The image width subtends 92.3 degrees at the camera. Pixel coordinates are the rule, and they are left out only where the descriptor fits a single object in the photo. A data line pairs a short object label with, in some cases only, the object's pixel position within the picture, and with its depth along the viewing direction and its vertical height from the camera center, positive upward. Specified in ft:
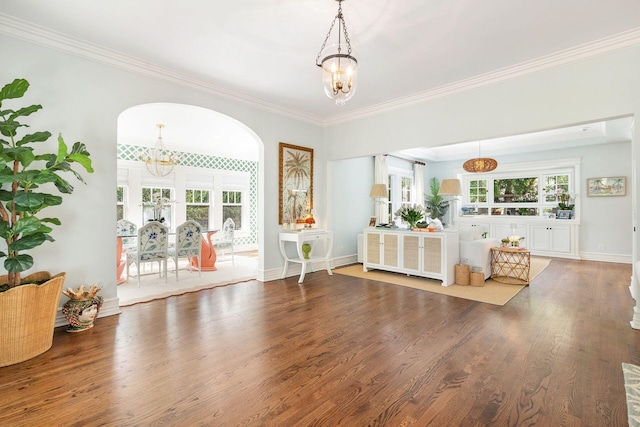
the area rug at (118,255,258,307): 13.65 -3.61
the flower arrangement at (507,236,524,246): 16.72 -1.60
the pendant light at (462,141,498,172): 20.18 +3.09
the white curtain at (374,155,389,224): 24.12 +2.67
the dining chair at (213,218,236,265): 20.57 -1.84
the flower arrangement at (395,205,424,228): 17.46 -0.26
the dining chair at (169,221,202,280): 16.97 -1.61
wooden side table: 16.01 -2.95
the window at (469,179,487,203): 28.55 +1.91
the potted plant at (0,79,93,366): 7.64 -0.71
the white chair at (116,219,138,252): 18.03 -1.05
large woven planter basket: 7.59 -2.73
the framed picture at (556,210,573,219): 23.49 -0.28
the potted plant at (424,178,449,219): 30.12 +0.82
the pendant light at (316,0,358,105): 8.10 +3.67
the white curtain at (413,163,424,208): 29.53 +2.93
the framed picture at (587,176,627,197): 21.54 +1.72
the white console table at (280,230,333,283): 16.42 -1.54
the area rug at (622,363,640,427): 5.61 -3.78
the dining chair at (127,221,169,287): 15.43 -1.64
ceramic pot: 9.59 -3.12
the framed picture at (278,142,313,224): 17.47 +1.78
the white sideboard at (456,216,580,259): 23.08 -1.79
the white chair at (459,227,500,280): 15.87 -2.07
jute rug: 13.46 -3.73
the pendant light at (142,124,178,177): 21.27 +3.87
